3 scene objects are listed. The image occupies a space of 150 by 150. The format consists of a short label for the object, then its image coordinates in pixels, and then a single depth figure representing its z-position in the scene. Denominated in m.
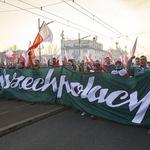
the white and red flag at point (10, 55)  16.31
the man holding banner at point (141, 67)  7.48
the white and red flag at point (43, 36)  10.59
